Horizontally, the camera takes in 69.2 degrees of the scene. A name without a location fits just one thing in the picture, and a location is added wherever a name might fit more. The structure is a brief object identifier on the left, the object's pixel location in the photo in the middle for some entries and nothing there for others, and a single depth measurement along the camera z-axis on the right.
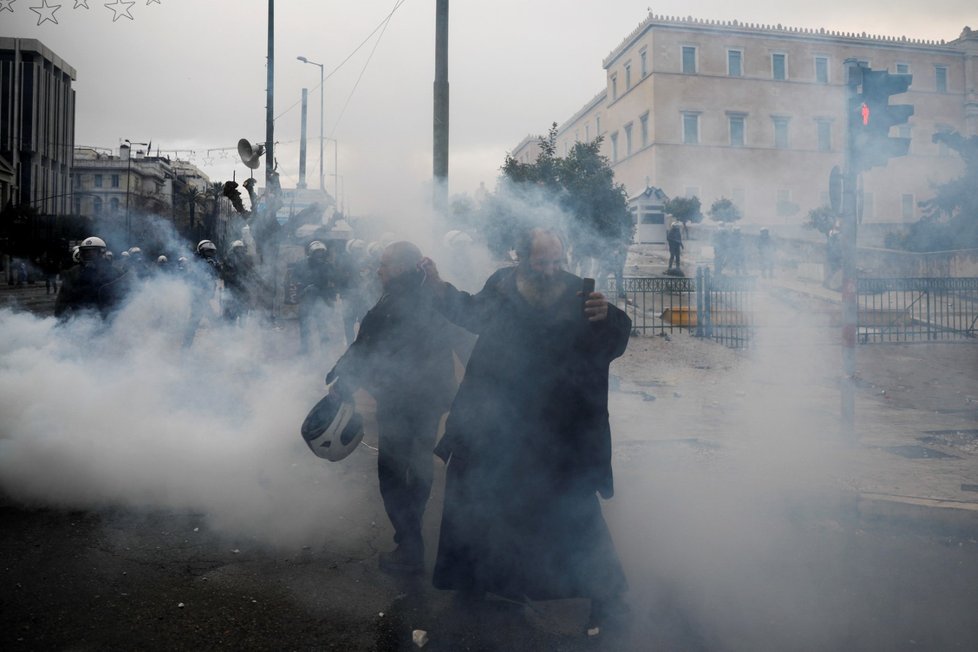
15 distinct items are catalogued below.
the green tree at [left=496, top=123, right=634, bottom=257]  12.95
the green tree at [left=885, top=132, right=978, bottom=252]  19.47
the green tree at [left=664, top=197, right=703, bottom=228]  26.31
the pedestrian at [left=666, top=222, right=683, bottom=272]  19.66
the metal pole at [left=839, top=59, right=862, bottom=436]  5.84
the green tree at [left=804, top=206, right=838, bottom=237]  23.30
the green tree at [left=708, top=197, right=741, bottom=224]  27.06
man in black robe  3.06
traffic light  5.78
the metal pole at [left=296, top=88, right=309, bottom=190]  21.67
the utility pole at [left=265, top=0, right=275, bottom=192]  16.22
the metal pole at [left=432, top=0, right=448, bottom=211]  8.37
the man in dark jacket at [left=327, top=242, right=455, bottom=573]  3.71
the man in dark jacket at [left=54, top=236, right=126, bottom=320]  6.79
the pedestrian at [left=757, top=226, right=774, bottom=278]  21.12
